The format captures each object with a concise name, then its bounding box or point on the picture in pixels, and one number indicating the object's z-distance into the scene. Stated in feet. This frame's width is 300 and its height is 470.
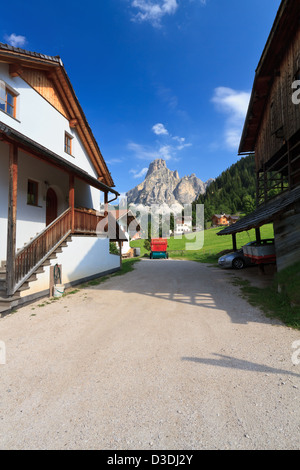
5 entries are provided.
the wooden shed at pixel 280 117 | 23.00
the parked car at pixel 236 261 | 47.91
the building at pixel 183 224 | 415.91
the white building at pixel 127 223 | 94.14
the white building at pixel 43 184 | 23.03
